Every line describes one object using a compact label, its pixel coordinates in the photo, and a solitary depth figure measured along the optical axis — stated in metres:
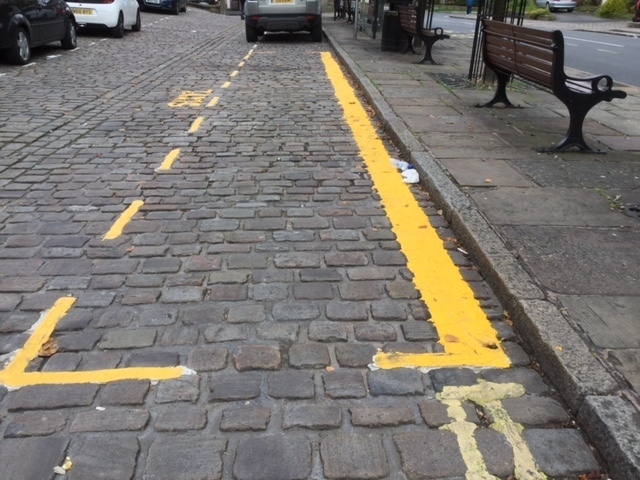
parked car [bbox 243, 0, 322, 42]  16.69
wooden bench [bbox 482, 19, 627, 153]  5.77
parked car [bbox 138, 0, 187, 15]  30.64
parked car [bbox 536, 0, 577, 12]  46.62
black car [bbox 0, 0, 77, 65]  11.16
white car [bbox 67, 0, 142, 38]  16.72
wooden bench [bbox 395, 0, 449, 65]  12.06
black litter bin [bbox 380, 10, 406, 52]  13.95
